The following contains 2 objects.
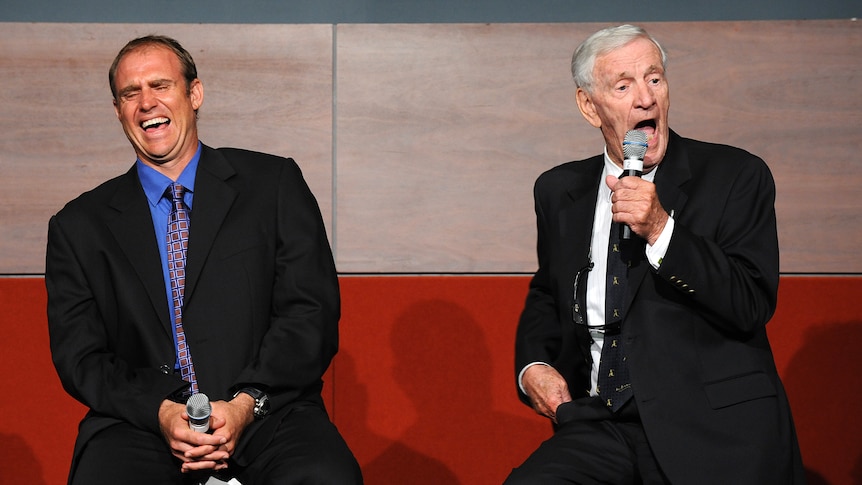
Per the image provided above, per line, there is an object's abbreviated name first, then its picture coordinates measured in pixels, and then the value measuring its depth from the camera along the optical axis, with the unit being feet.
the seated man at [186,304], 13.99
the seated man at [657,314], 13.25
